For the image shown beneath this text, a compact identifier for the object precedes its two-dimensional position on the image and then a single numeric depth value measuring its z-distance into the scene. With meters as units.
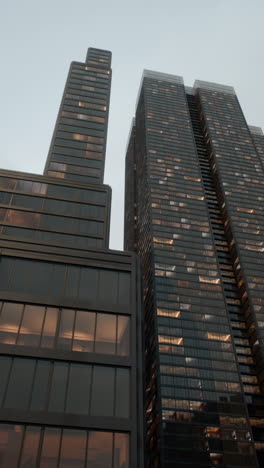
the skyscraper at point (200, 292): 101.00
